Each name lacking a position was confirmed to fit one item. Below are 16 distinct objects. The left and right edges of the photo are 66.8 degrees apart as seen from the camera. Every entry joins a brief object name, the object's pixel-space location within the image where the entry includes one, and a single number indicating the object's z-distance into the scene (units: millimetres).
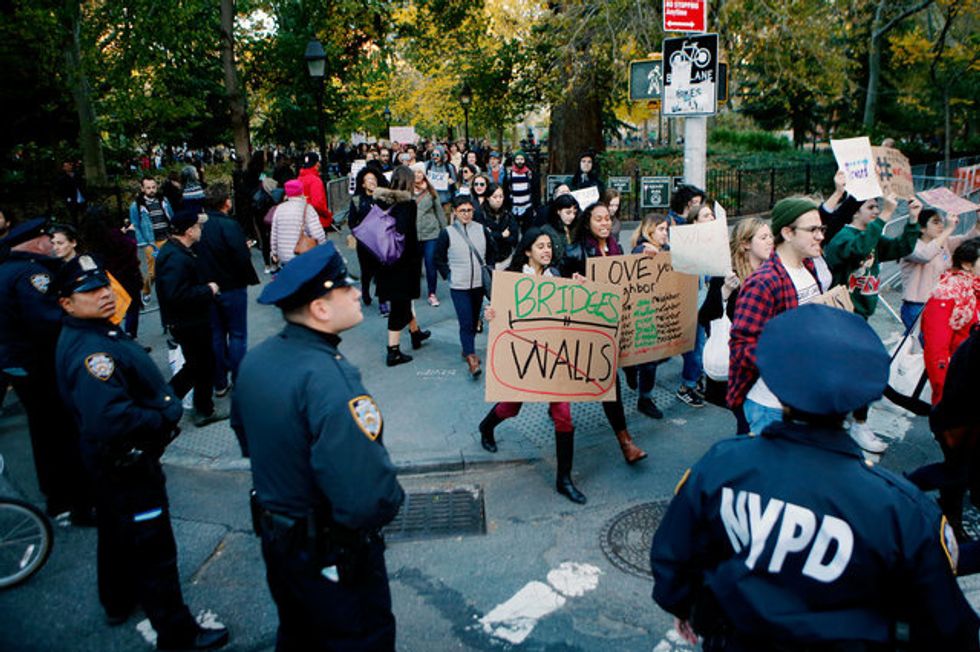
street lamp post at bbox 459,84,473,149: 23277
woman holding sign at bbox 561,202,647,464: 6020
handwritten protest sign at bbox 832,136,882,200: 5277
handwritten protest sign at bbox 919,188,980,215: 6086
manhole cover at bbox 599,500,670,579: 4309
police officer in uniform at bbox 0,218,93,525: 4879
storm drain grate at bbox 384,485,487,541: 4789
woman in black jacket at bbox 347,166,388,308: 9930
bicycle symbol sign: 7484
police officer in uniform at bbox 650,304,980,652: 1849
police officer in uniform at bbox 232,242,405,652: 2424
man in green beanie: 3957
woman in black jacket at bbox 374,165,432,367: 7766
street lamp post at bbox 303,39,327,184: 14688
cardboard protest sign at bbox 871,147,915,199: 5844
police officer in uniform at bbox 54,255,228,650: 3408
